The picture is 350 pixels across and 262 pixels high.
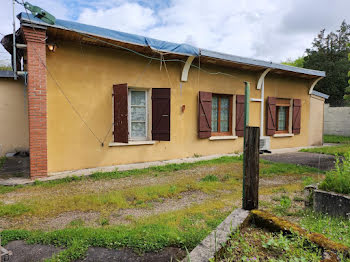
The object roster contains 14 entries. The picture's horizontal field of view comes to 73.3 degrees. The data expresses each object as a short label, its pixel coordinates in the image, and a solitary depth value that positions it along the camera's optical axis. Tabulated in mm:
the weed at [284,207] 3392
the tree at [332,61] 19797
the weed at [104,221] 3049
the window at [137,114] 6785
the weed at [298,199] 3898
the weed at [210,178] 5137
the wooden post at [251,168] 2592
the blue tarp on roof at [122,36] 4957
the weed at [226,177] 5243
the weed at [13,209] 3347
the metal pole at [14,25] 4920
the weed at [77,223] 2992
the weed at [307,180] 4780
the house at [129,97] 5195
